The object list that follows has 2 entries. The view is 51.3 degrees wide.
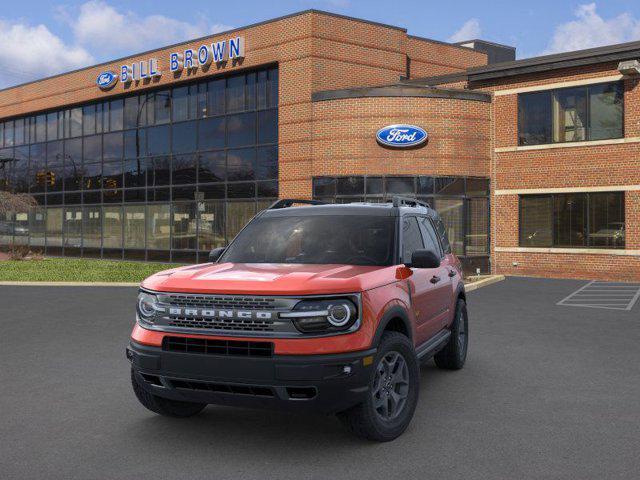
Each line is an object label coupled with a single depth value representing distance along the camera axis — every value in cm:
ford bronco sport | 482
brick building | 2223
